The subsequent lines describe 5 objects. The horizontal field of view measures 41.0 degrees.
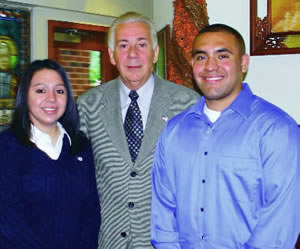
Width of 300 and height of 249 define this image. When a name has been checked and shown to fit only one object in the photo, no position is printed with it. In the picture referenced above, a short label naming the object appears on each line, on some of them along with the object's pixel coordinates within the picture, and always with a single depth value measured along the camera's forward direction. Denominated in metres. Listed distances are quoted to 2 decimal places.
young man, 1.39
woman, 1.66
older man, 1.95
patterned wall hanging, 2.42
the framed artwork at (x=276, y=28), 1.89
